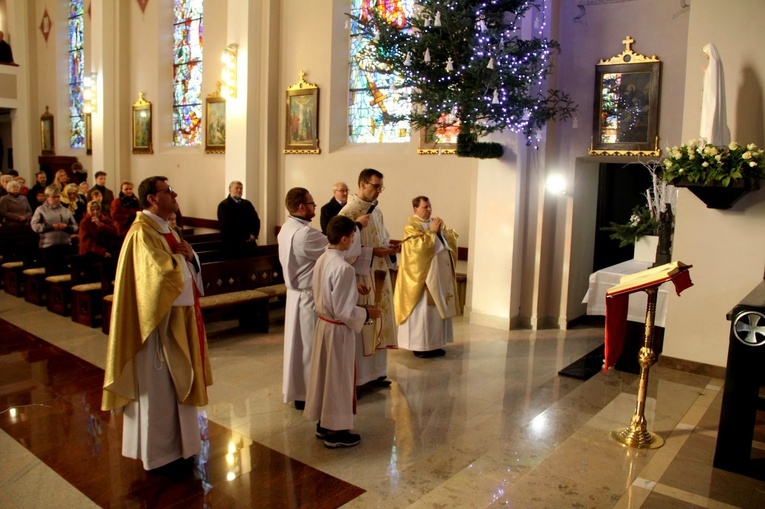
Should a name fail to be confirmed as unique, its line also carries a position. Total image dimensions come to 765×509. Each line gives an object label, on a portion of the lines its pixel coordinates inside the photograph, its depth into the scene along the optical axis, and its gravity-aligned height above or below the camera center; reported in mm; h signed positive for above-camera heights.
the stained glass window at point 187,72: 13695 +2131
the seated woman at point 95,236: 8375 -850
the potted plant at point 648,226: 7305 -458
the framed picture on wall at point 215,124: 12633 +945
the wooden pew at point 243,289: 7699 -1446
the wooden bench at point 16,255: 9781 -1347
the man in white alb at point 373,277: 5617 -851
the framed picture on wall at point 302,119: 11031 +972
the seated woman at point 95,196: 8688 -355
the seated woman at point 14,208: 10758 -682
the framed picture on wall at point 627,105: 7570 +943
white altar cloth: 6664 -1151
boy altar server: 4324 -1095
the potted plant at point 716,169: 5254 +150
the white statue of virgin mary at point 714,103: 5480 +715
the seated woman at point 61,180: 11683 -208
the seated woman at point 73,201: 10609 -523
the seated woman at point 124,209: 9000 -538
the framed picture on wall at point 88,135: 15992 +840
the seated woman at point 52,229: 9242 -871
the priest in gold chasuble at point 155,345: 3900 -1057
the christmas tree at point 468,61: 6953 +1302
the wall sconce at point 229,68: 11414 +1835
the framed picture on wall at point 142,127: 14695 +1003
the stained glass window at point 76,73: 16859 +2500
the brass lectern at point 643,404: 4371 -1465
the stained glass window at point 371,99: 10227 +1285
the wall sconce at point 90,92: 15141 +1778
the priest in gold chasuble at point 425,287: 6930 -1145
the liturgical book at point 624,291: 4270 -697
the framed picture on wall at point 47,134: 17656 +915
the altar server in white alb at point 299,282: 4852 -819
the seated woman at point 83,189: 11297 -373
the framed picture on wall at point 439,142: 9243 +545
